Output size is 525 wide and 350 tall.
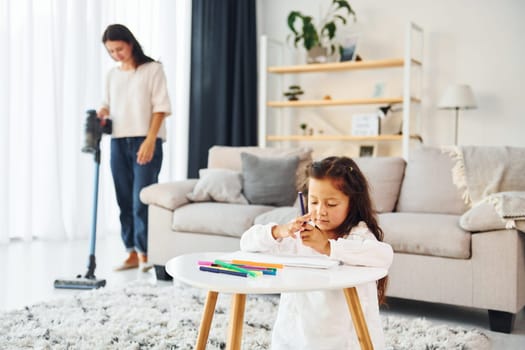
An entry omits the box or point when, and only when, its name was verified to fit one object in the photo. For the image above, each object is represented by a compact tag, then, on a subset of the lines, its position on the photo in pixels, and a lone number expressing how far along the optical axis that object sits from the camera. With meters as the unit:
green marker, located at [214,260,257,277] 1.43
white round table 1.31
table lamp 4.65
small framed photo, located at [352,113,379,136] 5.09
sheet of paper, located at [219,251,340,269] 1.51
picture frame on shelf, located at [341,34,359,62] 5.18
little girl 1.57
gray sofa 2.51
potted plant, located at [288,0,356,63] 5.14
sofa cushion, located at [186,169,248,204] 3.44
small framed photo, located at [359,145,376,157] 5.28
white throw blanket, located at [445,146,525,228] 2.95
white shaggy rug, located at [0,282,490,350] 2.16
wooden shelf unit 4.78
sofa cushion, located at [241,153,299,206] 3.43
